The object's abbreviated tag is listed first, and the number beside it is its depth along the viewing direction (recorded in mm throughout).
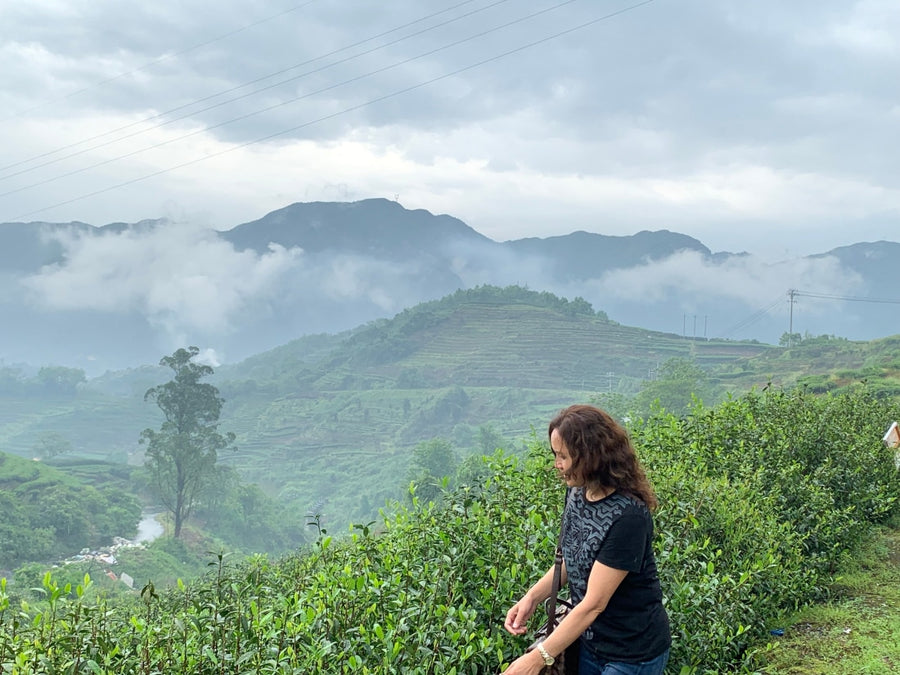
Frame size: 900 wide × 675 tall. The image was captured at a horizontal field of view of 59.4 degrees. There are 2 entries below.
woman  1893
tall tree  63062
